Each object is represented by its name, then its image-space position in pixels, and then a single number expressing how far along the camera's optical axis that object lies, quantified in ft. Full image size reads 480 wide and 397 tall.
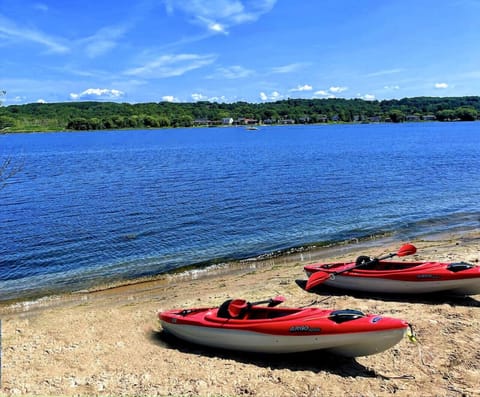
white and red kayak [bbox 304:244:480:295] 36.04
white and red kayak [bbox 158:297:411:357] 25.82
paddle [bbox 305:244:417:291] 38.52
